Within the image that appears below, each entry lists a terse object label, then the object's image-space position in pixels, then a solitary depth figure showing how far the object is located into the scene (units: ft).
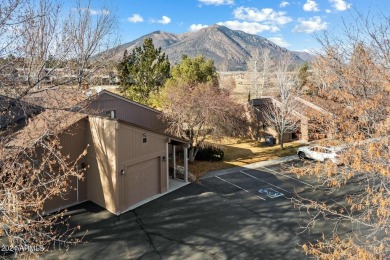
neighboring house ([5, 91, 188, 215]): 47.42
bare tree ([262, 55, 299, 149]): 89.86
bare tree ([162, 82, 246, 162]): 70.54
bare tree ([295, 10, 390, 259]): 18.42
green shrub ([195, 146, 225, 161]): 79.14
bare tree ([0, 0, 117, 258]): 17.95
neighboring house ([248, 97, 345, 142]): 96.13
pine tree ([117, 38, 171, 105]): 104.12
